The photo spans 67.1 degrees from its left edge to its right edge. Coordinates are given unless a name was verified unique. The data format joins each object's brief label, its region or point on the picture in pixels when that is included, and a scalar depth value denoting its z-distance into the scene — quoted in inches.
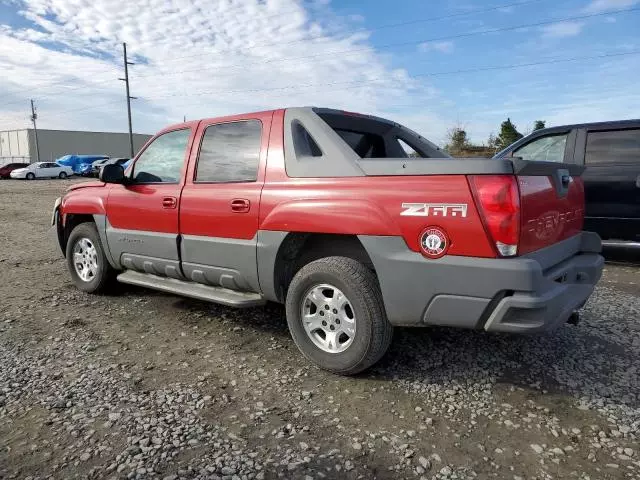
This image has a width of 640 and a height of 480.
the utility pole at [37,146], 2325.3
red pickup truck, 104.7
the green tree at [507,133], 1611.8
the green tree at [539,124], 1580.7
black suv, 237.6
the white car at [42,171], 1493.6
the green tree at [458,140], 1579.6
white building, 2357.3
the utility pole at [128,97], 1456.0
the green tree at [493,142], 1583.2
